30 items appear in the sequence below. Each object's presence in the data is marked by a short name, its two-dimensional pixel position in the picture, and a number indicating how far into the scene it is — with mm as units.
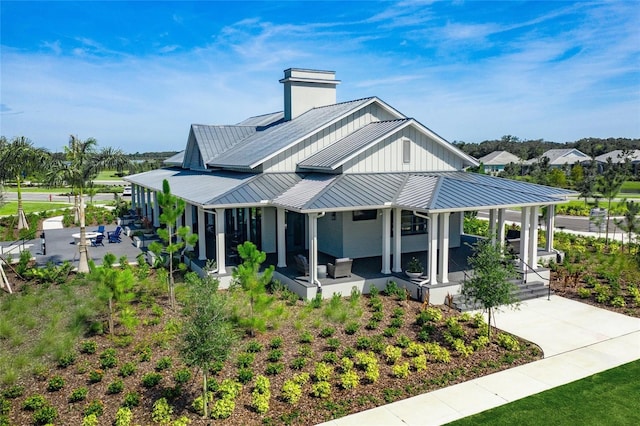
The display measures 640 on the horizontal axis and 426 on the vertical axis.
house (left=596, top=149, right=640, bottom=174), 85938
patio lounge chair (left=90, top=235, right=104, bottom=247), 26625
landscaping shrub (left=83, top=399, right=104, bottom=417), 10094
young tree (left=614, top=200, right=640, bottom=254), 19852
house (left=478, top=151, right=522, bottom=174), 100625
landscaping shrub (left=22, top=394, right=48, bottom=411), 10367
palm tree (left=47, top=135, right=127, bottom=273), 20031
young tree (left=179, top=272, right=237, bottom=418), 9469
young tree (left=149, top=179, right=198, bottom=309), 15867
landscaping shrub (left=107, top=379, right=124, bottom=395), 10891
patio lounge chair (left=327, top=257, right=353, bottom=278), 17938
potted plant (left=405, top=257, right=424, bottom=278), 17672
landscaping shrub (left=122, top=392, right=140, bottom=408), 10391
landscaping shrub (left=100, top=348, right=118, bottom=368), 12062
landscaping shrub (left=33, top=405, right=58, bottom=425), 9914
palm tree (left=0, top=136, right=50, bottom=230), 21906
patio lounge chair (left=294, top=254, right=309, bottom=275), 18062
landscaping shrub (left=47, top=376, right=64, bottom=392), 11102
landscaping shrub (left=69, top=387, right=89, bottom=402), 10664
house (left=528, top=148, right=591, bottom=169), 98688
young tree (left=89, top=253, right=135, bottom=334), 14172
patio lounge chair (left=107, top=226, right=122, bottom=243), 27625
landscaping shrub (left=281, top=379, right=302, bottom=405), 10672
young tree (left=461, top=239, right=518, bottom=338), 13281
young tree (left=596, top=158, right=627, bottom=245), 26250
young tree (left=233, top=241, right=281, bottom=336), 13812
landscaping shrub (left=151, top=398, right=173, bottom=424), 9922
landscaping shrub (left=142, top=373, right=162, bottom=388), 11156
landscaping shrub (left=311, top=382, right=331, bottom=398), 10920
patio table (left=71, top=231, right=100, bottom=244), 25838
